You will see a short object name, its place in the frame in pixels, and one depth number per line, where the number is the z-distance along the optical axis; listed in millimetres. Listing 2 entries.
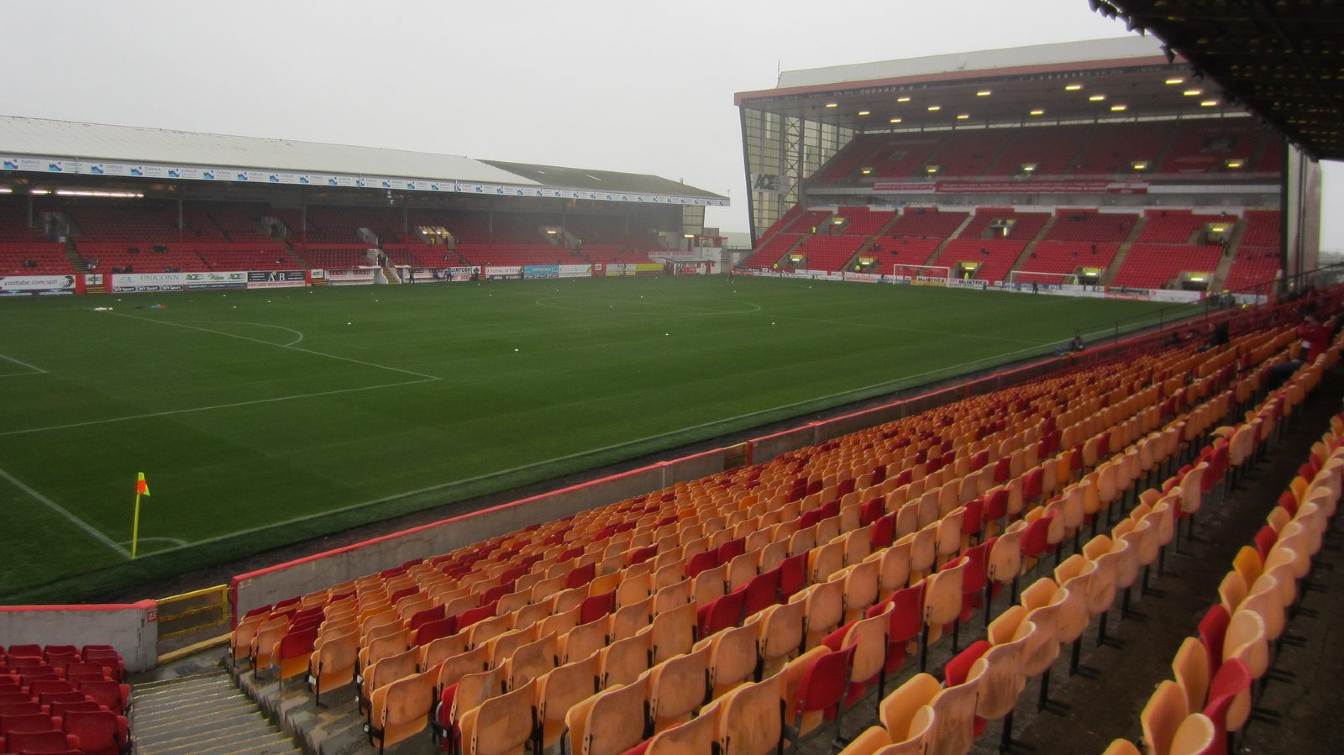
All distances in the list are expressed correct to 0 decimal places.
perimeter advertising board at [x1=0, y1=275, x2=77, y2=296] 40231
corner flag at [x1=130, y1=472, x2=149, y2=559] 11375
